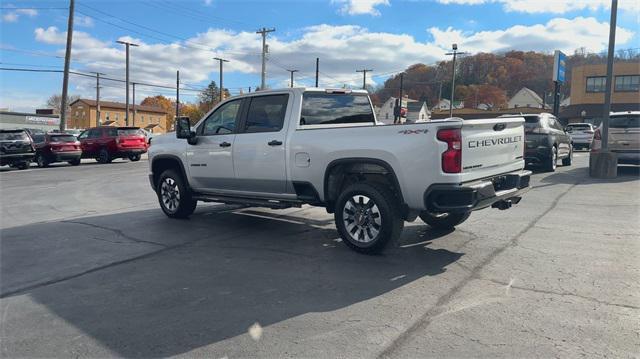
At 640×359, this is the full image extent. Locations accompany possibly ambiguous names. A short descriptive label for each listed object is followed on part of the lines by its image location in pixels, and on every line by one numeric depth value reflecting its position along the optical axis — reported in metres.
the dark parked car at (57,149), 21.30
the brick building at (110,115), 95.00
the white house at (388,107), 91.86
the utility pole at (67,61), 29.88
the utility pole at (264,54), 47.06
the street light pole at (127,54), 44.16
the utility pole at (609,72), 13.01
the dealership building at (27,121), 67.38
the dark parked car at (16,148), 19.27
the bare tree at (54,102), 112.80
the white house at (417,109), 90.77
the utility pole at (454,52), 55.41
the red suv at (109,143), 23.75
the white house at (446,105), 94.16
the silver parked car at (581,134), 27.83
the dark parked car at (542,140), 14.00
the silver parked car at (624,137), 13.42
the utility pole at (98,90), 64.64
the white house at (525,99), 92.81
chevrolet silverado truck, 5.18
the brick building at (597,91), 53.72
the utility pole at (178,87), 59.80
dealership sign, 23.44
